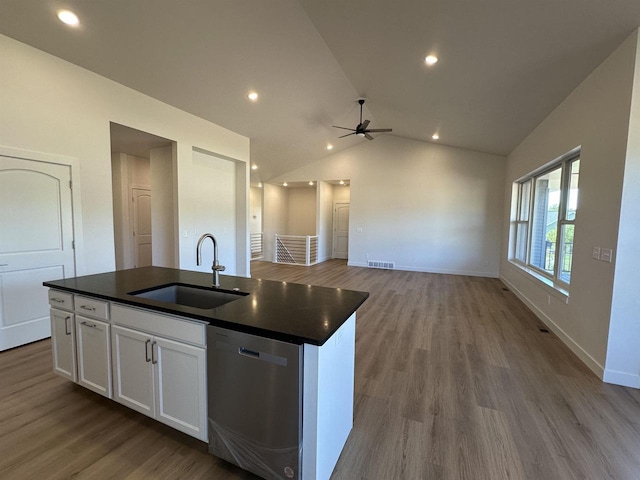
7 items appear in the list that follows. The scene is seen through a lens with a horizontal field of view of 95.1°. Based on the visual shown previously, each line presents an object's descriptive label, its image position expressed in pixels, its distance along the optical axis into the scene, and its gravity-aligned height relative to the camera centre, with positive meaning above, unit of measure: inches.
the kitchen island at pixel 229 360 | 52.9 -30.1
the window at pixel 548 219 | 144.1 +5.2
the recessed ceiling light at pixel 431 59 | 130.6 +75.4
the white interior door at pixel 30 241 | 115.1 -10.4
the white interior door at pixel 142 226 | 231.0 -5.7
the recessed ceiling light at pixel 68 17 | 105.4 +73.3
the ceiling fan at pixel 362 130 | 207.9 +67.8
